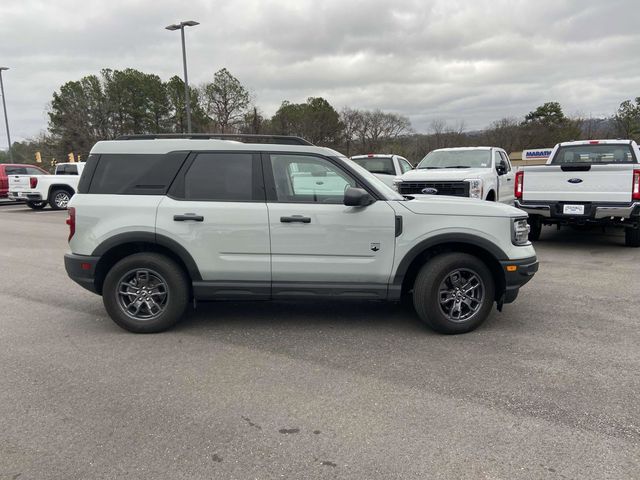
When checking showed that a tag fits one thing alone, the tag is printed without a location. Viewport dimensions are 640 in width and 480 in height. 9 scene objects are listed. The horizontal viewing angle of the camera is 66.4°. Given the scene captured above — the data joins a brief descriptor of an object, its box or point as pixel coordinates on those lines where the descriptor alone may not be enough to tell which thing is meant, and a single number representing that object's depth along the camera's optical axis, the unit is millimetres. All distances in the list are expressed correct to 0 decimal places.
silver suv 4598
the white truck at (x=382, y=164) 13695
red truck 21344
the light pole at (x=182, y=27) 22172
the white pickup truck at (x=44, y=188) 19031
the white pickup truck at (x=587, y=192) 8477
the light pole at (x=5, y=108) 34197
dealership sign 35653
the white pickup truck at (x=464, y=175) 9781
